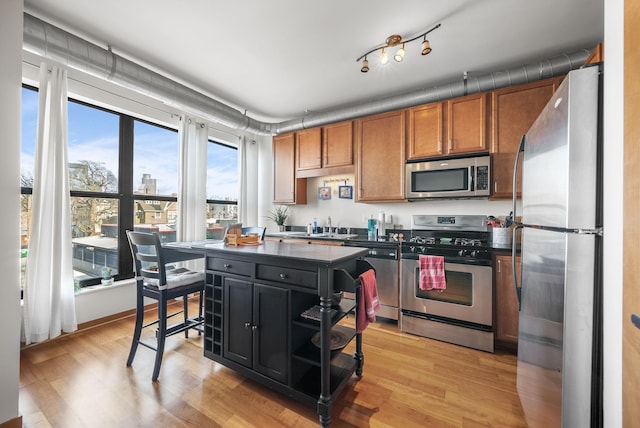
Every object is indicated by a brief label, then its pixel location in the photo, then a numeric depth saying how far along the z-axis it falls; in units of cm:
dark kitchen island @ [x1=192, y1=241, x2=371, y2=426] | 153
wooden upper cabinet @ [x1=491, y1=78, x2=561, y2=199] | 255
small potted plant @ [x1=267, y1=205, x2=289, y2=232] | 459
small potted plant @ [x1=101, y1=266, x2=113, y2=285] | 293
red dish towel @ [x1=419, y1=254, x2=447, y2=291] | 258
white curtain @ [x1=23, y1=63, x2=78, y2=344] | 230
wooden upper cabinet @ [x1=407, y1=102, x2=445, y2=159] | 297
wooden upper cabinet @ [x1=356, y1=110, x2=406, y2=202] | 324
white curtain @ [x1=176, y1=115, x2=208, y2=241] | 351
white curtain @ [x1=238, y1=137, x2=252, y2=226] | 439
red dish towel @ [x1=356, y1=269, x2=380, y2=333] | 166
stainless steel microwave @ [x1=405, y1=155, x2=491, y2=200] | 276
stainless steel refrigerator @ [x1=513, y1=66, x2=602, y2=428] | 95
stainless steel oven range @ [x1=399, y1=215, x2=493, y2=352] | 243
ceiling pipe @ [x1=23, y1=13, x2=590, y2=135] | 201
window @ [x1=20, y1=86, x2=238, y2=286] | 248
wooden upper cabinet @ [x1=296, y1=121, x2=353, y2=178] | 366
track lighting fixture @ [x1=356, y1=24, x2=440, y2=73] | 215
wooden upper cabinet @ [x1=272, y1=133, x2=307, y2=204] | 418
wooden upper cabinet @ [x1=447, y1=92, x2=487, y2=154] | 278
